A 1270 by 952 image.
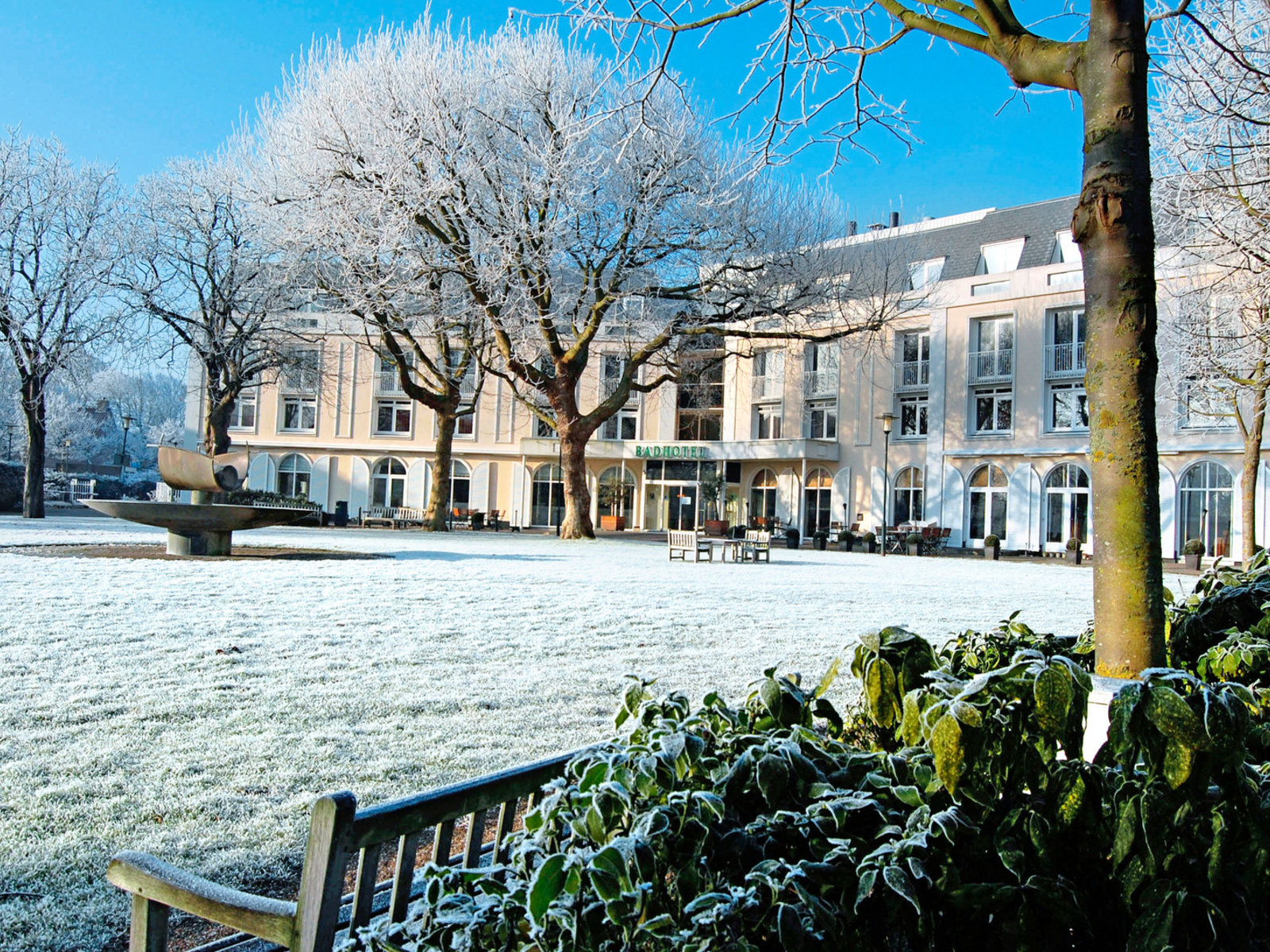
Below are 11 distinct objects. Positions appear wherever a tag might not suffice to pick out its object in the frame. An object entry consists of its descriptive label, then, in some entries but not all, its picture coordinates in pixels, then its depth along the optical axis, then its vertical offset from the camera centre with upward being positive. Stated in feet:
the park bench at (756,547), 63.62 -2.78
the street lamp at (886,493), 86.79 +1.93
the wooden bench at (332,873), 4.84 -2.21
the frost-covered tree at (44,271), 84.58 +20.75
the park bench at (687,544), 63.93 -2.70
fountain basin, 46.47 -1.32
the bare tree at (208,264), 92.53 +23.34
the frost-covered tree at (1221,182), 30.40 +13.84
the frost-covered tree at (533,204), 70.33 +23.76
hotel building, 103.81 +10.22
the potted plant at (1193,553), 74.51 -2.78
